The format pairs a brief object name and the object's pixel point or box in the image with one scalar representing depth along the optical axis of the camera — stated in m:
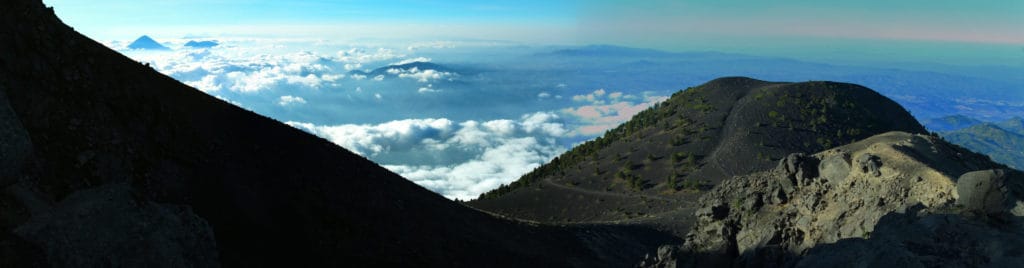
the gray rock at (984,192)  15.09
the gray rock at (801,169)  23.27
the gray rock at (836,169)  21.48
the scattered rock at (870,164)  19.89
